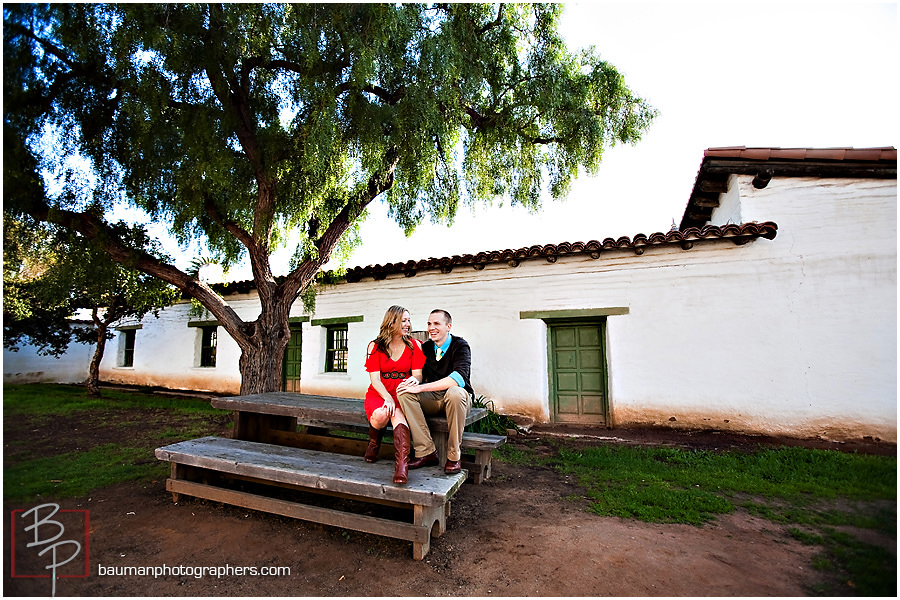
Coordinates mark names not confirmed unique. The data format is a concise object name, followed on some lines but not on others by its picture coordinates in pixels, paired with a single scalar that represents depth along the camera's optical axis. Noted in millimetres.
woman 2855
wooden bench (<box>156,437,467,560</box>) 2326
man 2744
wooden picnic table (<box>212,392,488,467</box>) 3213
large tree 3301
